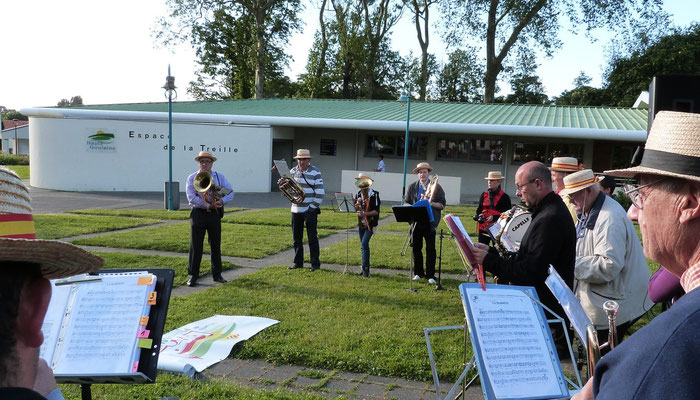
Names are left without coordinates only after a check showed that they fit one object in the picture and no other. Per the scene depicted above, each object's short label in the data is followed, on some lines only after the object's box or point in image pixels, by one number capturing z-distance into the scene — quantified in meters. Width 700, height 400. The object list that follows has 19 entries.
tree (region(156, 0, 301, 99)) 36.78
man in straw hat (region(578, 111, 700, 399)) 1.19
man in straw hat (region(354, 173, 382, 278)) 9.37
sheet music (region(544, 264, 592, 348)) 2.34
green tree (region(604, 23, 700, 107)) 35.97
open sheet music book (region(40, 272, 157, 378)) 2.77
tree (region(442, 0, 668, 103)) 36.31
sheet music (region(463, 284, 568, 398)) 2.86
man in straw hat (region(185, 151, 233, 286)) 8.58
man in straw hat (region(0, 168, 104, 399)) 1.29
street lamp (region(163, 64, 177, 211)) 17.95
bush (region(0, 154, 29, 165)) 41.68
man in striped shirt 9.73
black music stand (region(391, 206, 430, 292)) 8.58
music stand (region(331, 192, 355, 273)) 9.93
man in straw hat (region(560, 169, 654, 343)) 4.70
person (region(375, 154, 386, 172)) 24.72
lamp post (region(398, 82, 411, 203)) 18.91
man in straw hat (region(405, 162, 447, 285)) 9.17
